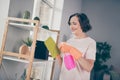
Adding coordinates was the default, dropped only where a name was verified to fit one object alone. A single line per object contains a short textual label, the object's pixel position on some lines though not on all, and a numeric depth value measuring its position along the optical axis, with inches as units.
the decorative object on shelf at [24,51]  71.4
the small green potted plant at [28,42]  79.9
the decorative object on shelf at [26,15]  74.9
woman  60.6
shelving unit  66.5
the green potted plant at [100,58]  184.4
